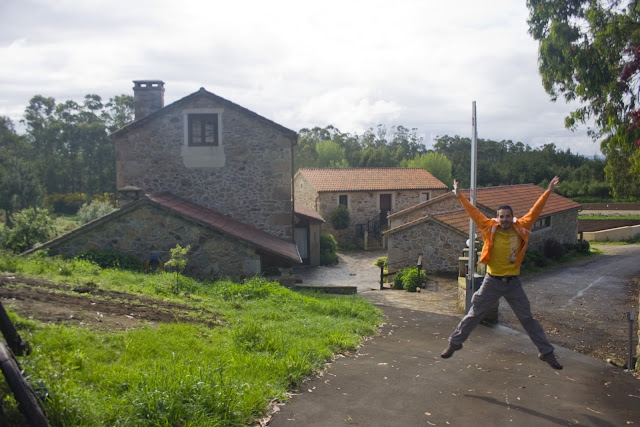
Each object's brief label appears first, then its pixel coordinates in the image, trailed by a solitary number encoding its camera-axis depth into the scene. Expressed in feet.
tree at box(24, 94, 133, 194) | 167.94
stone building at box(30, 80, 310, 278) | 58.80
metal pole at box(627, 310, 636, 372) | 24.62
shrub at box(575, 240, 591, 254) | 99.35
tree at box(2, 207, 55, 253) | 65.87
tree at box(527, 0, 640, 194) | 44.98
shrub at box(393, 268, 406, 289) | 63.31
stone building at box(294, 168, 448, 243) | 122.72
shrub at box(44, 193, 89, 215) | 157.07
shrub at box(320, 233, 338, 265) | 94.84
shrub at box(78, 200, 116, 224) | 102.94
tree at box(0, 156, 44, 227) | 120.47
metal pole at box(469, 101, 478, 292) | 30.30
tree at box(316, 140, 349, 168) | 217.15
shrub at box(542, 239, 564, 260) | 89.61
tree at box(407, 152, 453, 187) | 185.57
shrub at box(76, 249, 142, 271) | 45.65
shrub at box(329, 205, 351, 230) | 118.73
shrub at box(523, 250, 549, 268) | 78.07
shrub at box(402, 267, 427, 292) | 59.93
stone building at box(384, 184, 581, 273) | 71.61
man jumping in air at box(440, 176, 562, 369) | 20.59
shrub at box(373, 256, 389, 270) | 91.69
